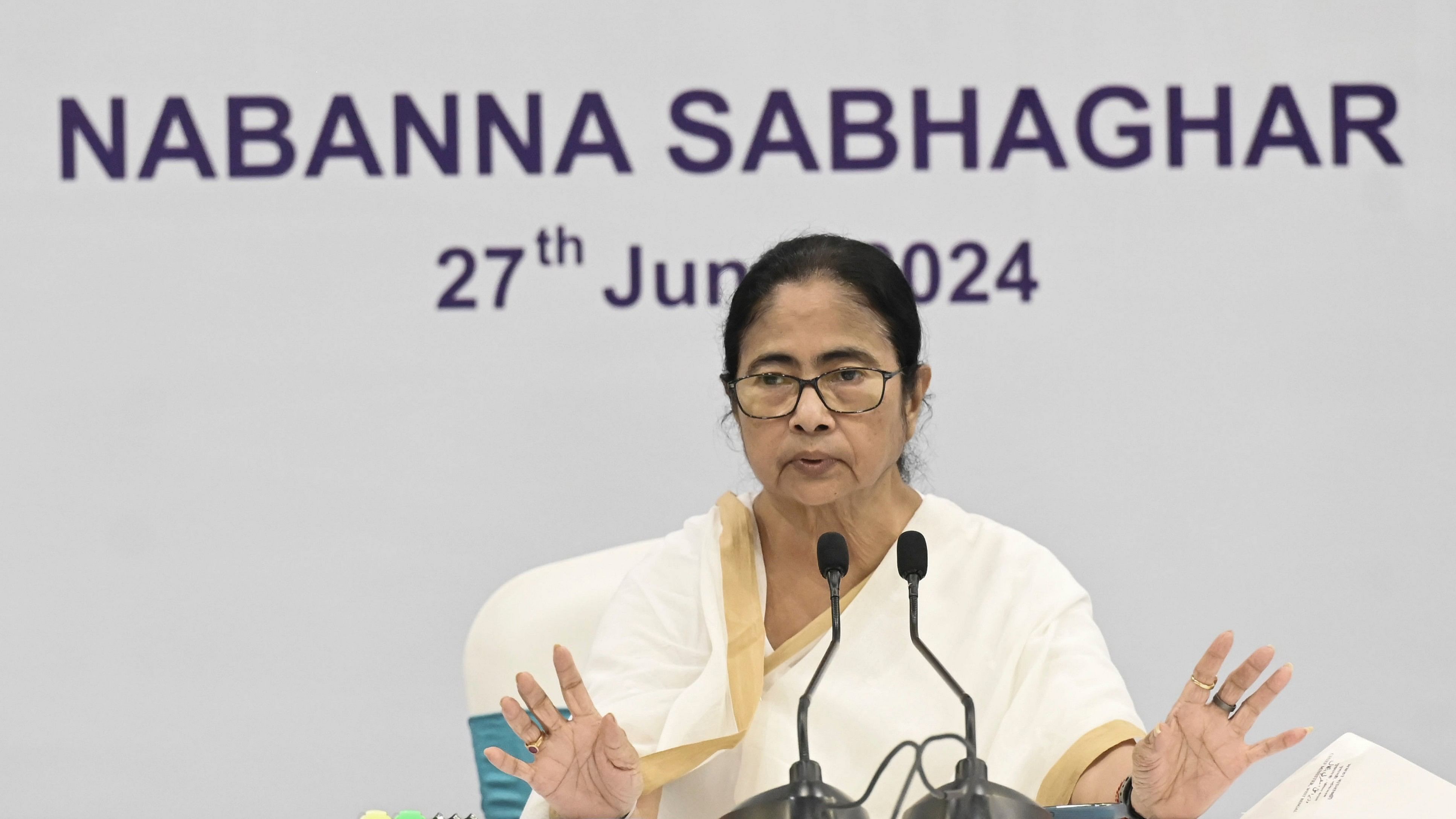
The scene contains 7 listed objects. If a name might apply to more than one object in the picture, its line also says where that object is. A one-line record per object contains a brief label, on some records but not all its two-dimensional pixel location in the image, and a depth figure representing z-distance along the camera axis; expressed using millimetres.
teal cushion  6354
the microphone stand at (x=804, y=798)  5681
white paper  5754
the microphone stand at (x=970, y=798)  5670
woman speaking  5988
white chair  6354
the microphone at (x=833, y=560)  5787
